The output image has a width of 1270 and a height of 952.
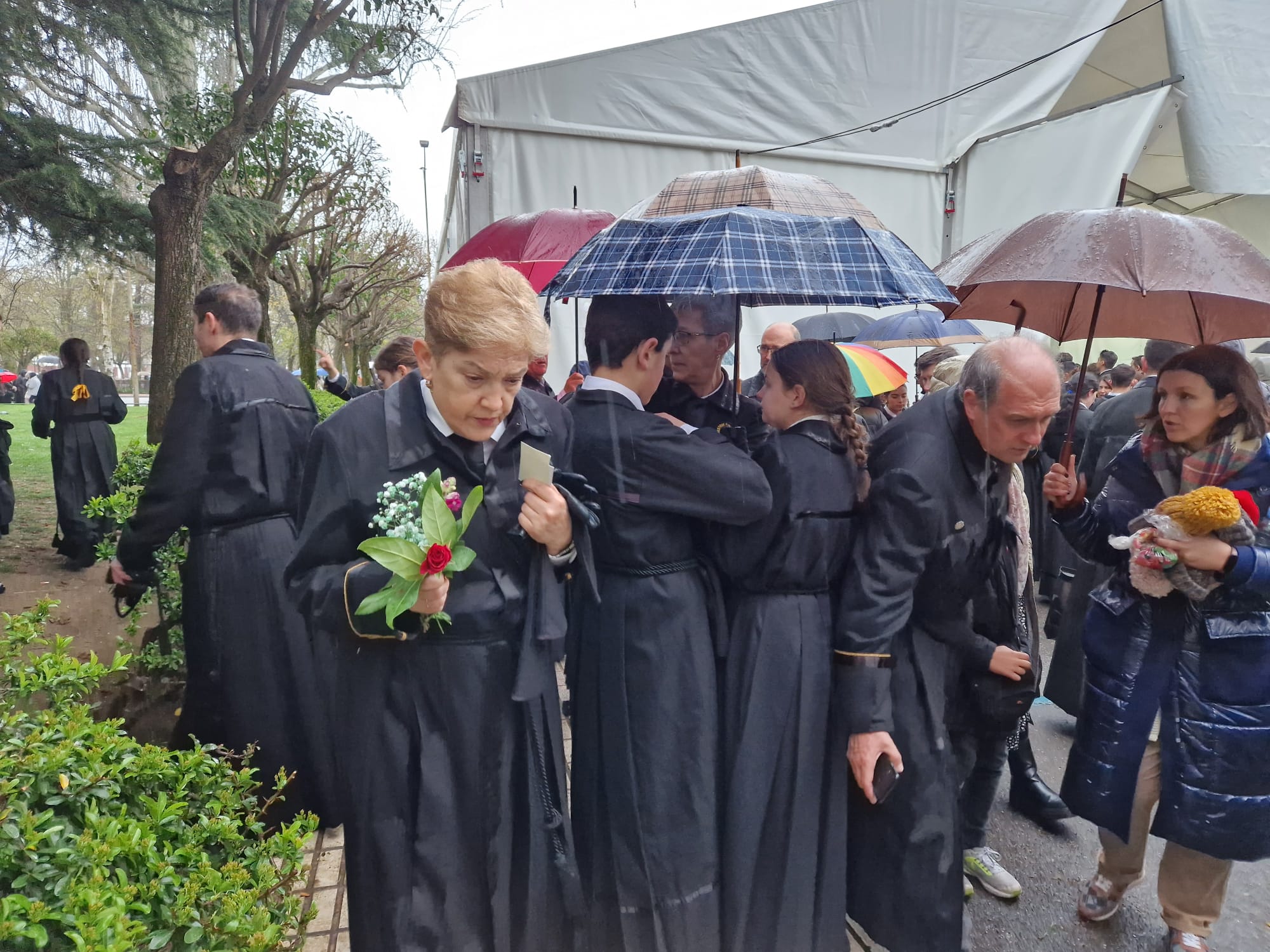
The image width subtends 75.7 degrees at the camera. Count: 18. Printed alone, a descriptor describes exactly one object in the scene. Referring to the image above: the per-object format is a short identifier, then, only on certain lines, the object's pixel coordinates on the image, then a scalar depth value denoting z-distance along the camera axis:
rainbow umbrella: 4.17
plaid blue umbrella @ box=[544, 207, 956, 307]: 2.06
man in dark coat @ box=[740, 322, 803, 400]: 4.53
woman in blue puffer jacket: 2.49
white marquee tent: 8.27
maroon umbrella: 4.27
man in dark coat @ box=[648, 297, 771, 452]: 2.90
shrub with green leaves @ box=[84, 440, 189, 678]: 3.72
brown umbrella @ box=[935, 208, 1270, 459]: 2.19
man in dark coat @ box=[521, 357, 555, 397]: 4.65
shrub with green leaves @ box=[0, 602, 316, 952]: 1.17
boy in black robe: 2.23
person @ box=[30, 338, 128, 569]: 7.70
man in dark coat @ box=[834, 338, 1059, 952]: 2.26
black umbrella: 6.25
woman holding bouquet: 1.87
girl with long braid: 2.31
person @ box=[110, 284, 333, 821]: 3.03
